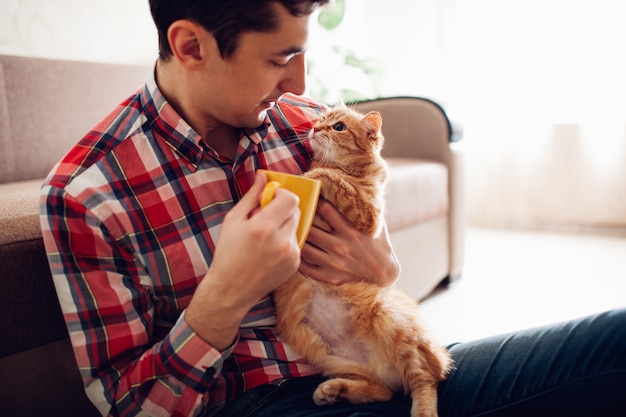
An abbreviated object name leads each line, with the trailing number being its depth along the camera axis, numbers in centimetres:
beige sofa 80
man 64
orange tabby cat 82
